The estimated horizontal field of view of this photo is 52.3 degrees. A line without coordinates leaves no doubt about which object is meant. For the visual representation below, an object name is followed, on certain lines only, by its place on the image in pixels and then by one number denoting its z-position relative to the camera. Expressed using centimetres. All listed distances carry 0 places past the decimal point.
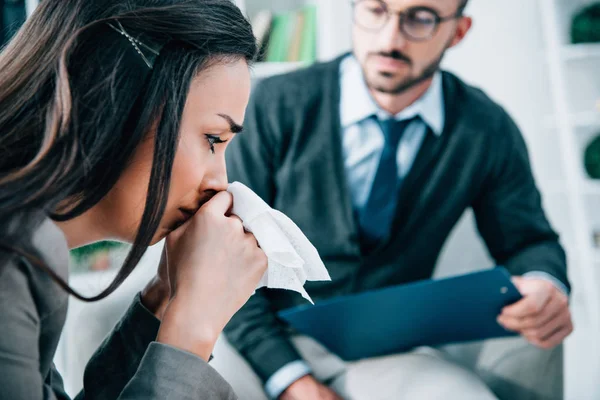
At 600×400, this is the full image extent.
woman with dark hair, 50
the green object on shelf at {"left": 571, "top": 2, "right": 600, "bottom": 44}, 196
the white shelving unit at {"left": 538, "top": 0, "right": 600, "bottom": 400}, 194
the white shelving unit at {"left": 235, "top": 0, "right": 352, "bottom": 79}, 194
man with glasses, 110
